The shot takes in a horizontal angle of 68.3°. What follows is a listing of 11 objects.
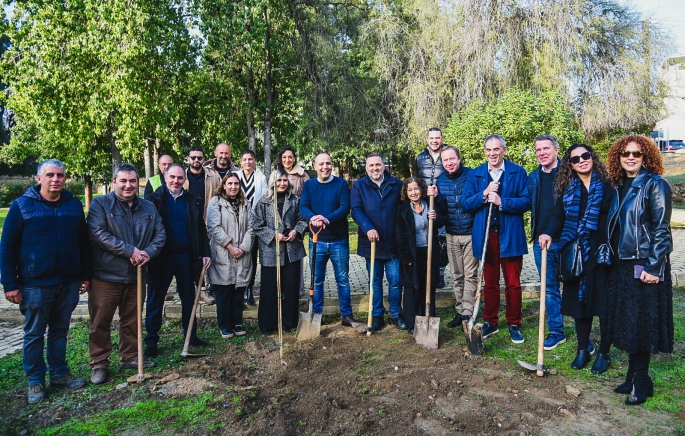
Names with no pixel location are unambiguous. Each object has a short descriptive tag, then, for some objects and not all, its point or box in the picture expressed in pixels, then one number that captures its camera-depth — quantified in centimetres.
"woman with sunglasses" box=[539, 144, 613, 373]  445
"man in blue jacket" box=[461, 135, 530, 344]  528
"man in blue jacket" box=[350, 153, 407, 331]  592
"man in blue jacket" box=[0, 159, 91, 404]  426
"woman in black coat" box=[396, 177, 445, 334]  575
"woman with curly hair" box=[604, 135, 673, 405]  374
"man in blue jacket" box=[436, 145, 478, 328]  576
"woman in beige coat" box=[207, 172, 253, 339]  582
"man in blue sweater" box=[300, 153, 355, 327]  600
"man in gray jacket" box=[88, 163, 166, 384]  465
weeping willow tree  1349
